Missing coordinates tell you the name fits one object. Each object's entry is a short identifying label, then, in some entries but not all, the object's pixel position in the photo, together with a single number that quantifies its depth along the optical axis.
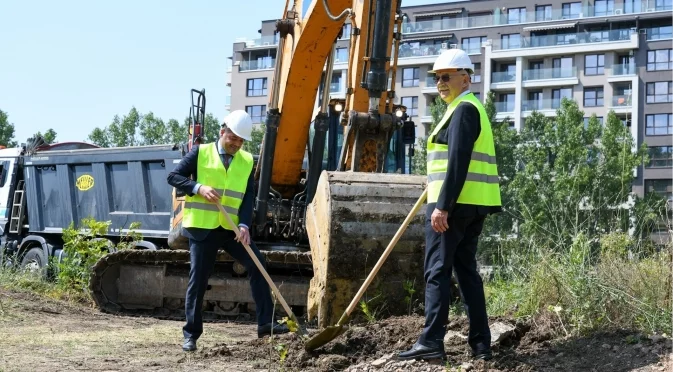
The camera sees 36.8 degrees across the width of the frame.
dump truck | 16.92
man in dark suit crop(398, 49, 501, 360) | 6.41
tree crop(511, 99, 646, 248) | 46.81
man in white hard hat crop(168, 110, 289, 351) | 8.20
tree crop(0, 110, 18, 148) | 64.31
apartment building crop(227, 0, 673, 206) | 65.25
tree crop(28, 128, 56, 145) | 64.35
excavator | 8.52
